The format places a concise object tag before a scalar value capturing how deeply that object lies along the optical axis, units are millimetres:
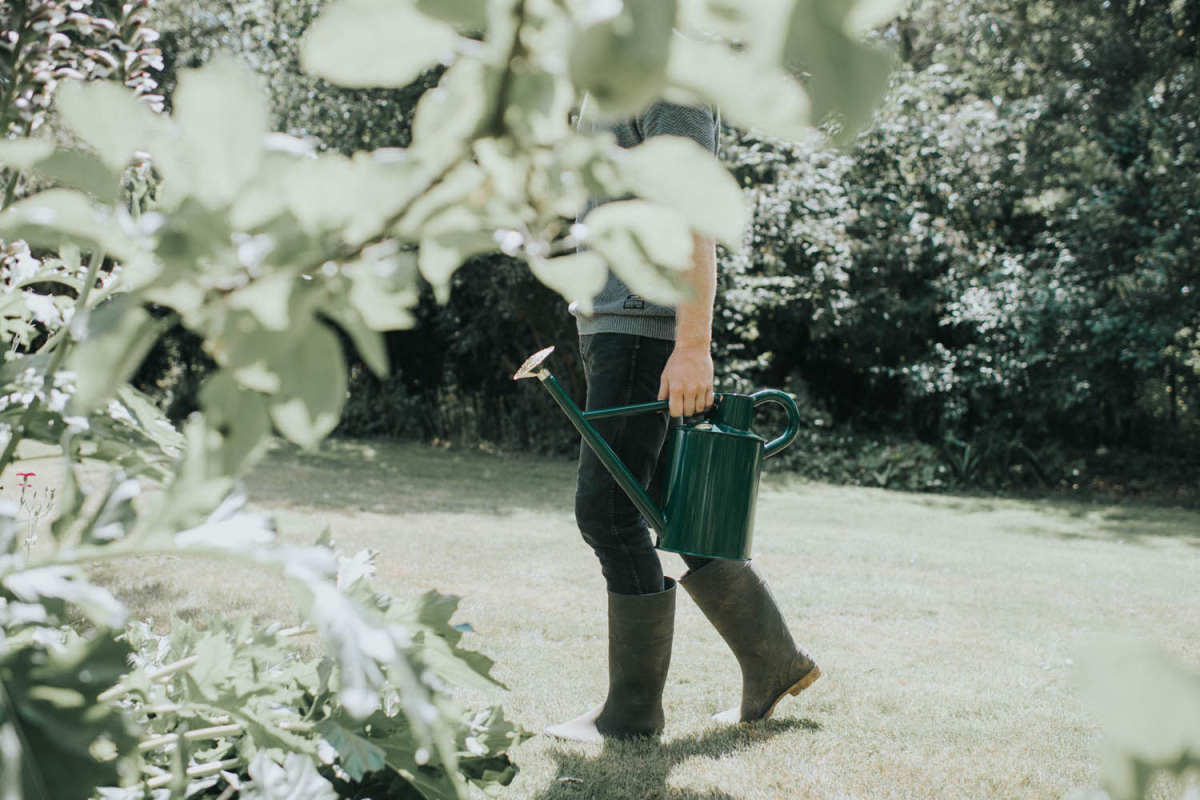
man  1881
